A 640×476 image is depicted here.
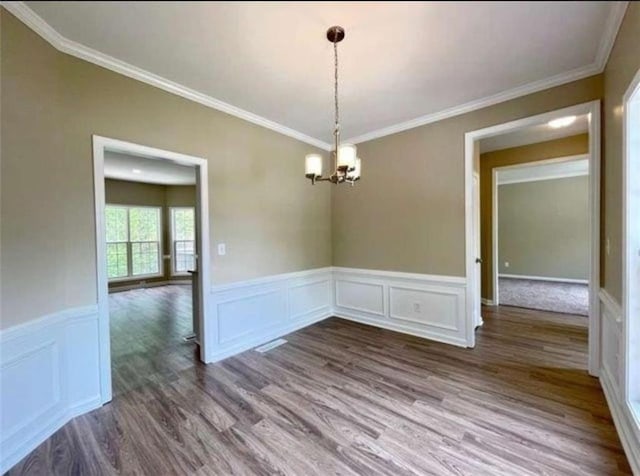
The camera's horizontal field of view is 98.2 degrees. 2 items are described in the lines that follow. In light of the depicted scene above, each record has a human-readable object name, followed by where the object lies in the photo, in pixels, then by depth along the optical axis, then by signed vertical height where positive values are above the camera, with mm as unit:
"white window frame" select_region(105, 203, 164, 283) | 6863 -602
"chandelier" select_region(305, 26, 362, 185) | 1903 +567
